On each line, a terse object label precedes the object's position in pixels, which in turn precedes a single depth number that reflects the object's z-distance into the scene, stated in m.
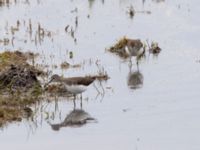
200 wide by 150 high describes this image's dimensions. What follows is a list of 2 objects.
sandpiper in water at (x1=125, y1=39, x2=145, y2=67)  20.22
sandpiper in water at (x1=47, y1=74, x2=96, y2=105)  15.20
